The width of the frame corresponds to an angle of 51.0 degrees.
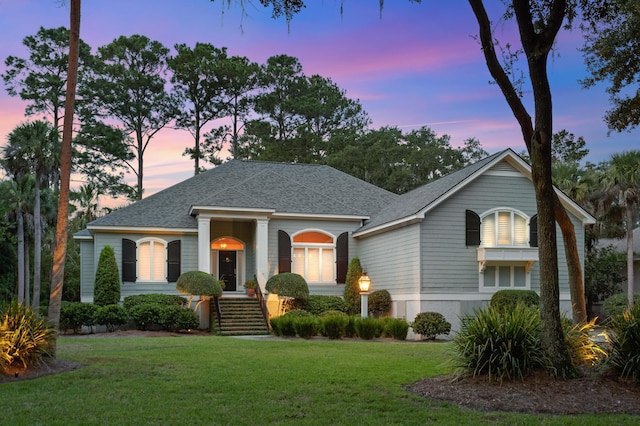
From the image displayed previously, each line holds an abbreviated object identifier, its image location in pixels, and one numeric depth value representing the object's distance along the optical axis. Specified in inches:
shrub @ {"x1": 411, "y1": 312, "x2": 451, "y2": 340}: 791.7
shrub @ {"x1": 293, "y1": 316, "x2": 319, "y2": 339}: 788.0
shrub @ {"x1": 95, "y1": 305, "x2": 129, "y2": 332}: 898.1
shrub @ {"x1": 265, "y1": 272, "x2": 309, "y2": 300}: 941.2
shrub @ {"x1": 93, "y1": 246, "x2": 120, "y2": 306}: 956.6
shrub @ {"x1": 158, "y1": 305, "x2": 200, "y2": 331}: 907.4
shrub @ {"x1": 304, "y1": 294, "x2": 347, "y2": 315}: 970.1
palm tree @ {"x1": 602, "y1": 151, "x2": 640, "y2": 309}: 1048.8
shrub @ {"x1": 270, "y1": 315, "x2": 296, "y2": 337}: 807.1
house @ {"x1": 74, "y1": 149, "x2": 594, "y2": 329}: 895.7
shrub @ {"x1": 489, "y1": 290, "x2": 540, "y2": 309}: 865.5
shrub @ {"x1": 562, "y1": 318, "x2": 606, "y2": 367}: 396.2
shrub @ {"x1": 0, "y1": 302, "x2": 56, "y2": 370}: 435.5
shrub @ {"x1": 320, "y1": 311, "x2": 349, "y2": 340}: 775.7
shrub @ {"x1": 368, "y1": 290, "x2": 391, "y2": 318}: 952.9
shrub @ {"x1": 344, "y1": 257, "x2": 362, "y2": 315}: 999.0
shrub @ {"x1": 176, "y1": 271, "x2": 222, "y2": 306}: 925.2
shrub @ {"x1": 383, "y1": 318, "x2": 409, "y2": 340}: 772.0
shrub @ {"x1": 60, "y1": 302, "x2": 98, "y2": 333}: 888.3
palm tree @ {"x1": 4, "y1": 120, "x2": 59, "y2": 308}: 1143.0
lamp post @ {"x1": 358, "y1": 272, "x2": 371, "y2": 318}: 852.6
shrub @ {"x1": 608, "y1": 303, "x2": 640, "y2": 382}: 370.3
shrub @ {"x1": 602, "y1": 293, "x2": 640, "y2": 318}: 1040.8
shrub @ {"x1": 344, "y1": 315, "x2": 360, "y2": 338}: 780.6
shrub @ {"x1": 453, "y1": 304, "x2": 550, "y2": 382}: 370.3
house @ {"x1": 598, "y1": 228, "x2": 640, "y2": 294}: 1315.2
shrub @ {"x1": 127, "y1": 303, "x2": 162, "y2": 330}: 903.7
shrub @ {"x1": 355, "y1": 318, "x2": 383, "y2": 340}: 771.4
